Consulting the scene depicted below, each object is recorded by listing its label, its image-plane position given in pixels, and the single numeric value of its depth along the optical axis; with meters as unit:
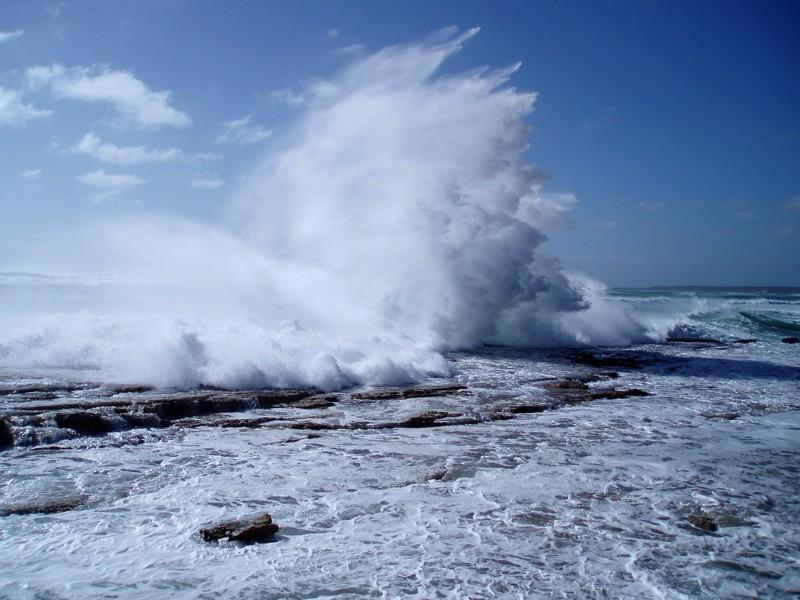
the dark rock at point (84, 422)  8.22
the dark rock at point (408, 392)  11.41
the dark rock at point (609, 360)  16.64
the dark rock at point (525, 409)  10.12
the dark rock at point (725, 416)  9.90
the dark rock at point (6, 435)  7.58
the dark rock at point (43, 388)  10.22
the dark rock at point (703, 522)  5.26
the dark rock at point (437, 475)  6.57
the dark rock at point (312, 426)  8.95
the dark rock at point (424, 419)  9.17
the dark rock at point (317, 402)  10.56
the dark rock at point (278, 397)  10.61
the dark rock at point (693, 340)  22.13
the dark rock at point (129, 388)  10.65
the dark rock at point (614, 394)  11.67
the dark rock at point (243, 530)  4.88
